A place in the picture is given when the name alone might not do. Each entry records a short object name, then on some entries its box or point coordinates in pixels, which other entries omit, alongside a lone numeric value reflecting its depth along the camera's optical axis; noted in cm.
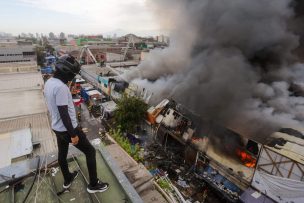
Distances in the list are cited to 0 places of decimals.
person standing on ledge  219
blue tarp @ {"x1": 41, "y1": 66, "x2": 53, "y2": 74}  2915
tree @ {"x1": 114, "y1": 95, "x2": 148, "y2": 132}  1228
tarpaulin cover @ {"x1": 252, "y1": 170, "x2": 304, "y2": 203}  596
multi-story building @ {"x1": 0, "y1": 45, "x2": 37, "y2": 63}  3578
